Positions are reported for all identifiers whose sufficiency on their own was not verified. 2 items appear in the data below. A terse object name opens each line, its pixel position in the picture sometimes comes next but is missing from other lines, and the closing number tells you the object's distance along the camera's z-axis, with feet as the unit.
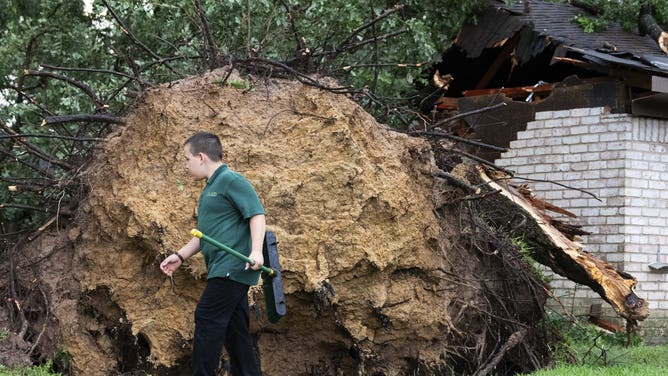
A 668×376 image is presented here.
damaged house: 38.68
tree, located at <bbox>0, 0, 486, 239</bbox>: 26.89
